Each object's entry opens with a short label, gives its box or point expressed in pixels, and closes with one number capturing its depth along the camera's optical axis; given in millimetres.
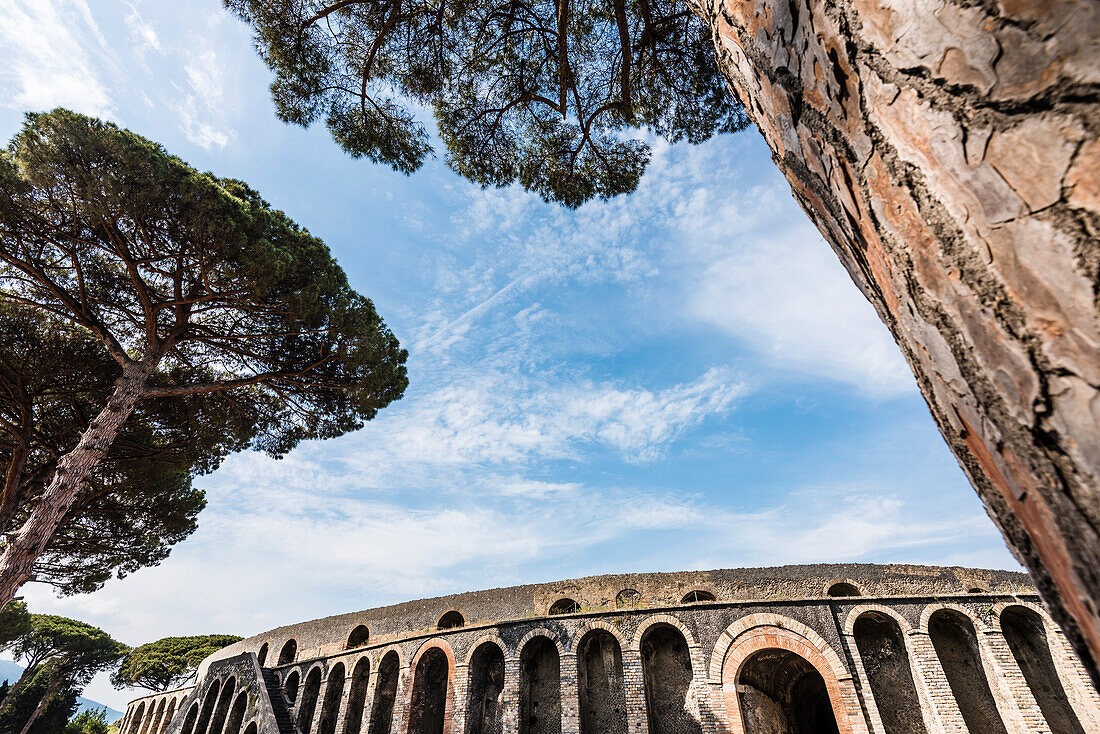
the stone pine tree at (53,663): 28781
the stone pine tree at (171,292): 8477
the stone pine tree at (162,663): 33562
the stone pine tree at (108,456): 11203
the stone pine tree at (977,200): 555
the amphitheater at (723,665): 10844
